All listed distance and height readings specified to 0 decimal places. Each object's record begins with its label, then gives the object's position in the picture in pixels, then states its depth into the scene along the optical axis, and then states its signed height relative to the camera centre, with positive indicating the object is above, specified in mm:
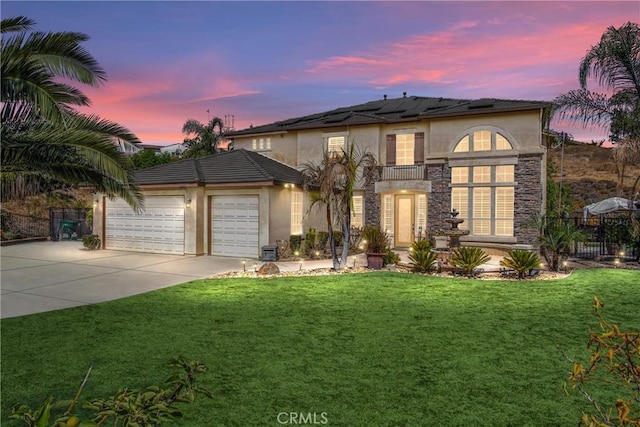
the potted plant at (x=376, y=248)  13461 -1405
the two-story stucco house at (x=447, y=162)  17672 +2238
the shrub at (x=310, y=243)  16709 -1593
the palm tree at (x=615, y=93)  13461 +4312
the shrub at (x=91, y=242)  18203 -1743
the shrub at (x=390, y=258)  13781 -1768
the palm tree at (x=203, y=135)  33875 +6091
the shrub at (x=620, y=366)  1692 -750
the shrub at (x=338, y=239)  18984 -1526
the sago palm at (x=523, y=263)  11758 -1597
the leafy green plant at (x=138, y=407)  1744 -1010
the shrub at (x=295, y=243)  17000 -1563
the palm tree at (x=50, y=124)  6672 +1511
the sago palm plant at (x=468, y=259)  12125 -1555
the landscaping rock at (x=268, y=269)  12461 -2010
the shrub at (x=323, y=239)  17769 -1486
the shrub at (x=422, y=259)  12617 -1647
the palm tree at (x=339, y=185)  12656 +732
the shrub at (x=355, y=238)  18438 -1450
